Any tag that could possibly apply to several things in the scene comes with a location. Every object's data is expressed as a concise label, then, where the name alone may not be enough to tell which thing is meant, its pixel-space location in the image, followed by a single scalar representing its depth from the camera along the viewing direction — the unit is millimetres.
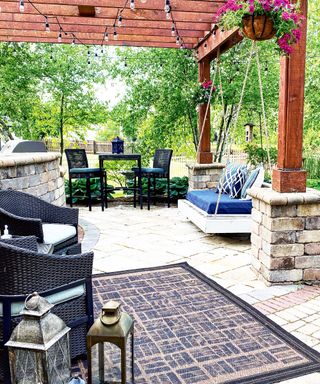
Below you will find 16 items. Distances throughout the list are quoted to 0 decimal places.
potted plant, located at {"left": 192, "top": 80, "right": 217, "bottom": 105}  6352
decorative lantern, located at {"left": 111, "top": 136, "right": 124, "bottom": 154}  7163
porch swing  4711
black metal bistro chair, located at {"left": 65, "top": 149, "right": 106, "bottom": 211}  6888
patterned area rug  2240
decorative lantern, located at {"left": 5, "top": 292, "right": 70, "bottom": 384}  1613
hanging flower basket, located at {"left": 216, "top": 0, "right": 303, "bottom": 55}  2998
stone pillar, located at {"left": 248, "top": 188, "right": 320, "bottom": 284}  3424
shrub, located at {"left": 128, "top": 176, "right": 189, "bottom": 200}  7855
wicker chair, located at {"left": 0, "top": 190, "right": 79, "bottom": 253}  3043
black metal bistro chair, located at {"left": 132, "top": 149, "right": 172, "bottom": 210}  7059
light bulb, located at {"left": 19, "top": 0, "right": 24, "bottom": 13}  4305
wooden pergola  3445
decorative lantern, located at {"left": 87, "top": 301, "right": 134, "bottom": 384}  1758
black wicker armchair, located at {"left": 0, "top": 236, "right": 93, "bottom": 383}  1965
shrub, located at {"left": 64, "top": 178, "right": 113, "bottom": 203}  7651
